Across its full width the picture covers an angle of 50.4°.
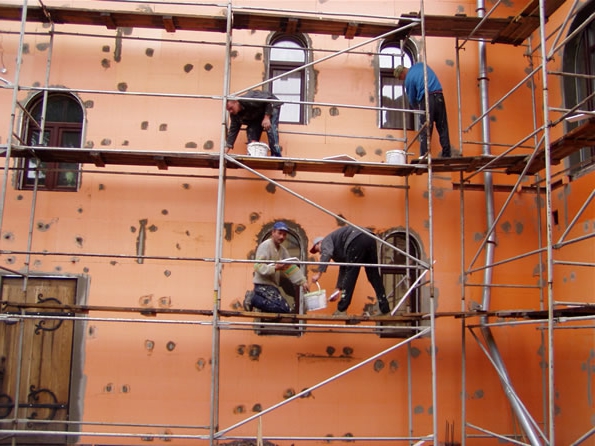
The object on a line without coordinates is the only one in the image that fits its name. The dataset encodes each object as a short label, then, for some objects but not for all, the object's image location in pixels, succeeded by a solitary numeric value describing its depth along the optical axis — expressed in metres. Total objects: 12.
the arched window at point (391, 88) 9.75
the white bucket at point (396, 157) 8.69
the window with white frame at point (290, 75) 9.69
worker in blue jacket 8.76
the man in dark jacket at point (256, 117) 8.62
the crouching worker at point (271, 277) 8.09
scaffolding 7.78
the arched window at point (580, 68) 8.91
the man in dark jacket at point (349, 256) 8.28
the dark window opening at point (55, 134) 9.30
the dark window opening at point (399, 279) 9.12
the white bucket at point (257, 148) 8.45
